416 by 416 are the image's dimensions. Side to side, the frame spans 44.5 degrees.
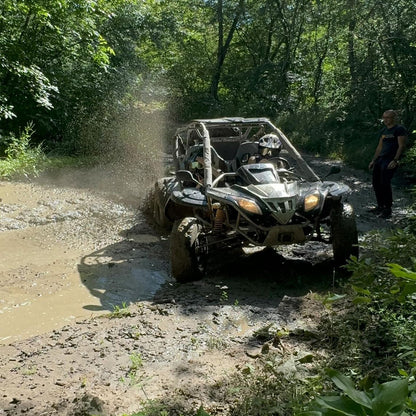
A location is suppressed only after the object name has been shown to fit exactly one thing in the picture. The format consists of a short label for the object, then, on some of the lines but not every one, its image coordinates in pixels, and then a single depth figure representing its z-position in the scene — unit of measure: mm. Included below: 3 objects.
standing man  7637
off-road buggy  4863
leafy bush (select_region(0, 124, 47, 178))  9383
